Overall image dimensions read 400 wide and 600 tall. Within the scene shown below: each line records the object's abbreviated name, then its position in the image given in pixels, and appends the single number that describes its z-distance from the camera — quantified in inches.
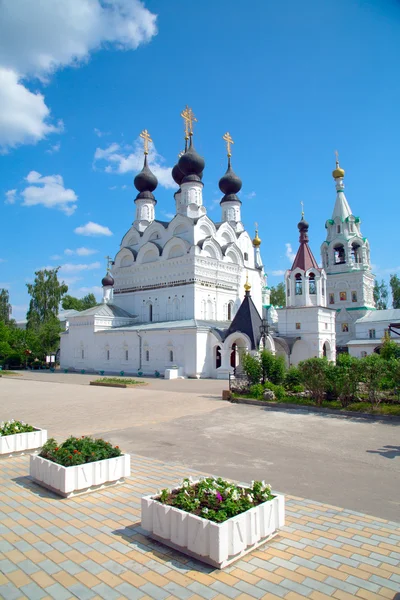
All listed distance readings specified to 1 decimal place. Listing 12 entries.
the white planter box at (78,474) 200.2
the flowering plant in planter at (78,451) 208.8
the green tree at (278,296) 2226.5
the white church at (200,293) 995.9
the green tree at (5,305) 2746.1
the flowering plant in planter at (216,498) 147.0
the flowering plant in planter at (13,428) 282.0
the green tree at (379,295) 2043.6
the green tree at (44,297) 1983.3
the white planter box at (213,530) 136.9
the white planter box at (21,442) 273.9
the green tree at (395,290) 1953.7
